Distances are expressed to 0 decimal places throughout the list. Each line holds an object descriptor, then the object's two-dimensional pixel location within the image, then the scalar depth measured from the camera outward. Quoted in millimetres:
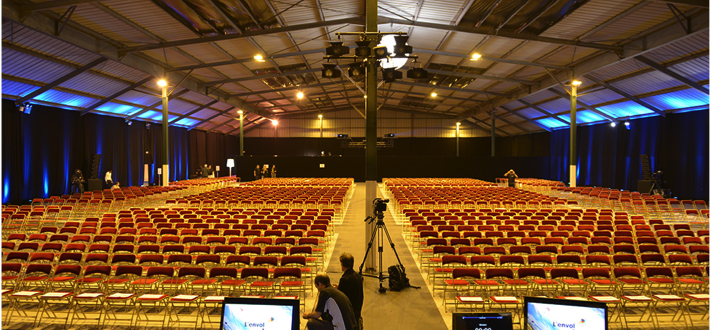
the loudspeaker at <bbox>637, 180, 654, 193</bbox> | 21016
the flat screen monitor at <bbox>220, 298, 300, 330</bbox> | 3412
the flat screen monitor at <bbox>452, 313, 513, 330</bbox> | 3059
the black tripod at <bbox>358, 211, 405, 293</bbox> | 6997
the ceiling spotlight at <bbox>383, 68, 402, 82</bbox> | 8109
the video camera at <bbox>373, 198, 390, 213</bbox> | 7306
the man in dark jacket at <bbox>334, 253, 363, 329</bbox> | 4617
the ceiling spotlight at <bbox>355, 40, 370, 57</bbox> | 7649
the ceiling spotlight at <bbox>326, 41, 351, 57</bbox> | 7969
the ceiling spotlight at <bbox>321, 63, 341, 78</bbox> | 8273
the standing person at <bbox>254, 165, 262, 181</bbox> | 34031
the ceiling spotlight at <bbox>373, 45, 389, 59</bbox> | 7551
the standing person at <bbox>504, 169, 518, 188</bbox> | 26562
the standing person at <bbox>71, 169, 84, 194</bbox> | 21542
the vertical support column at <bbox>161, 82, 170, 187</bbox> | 21312
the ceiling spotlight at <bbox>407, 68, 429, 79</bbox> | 8414
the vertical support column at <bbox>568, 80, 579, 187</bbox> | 21391
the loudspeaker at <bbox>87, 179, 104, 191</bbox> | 21625
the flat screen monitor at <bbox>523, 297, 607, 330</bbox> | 3137
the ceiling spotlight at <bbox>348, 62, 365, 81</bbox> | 8086
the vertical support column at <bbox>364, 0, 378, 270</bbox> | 8016
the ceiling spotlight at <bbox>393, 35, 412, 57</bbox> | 7680
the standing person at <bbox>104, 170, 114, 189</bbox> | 23031
